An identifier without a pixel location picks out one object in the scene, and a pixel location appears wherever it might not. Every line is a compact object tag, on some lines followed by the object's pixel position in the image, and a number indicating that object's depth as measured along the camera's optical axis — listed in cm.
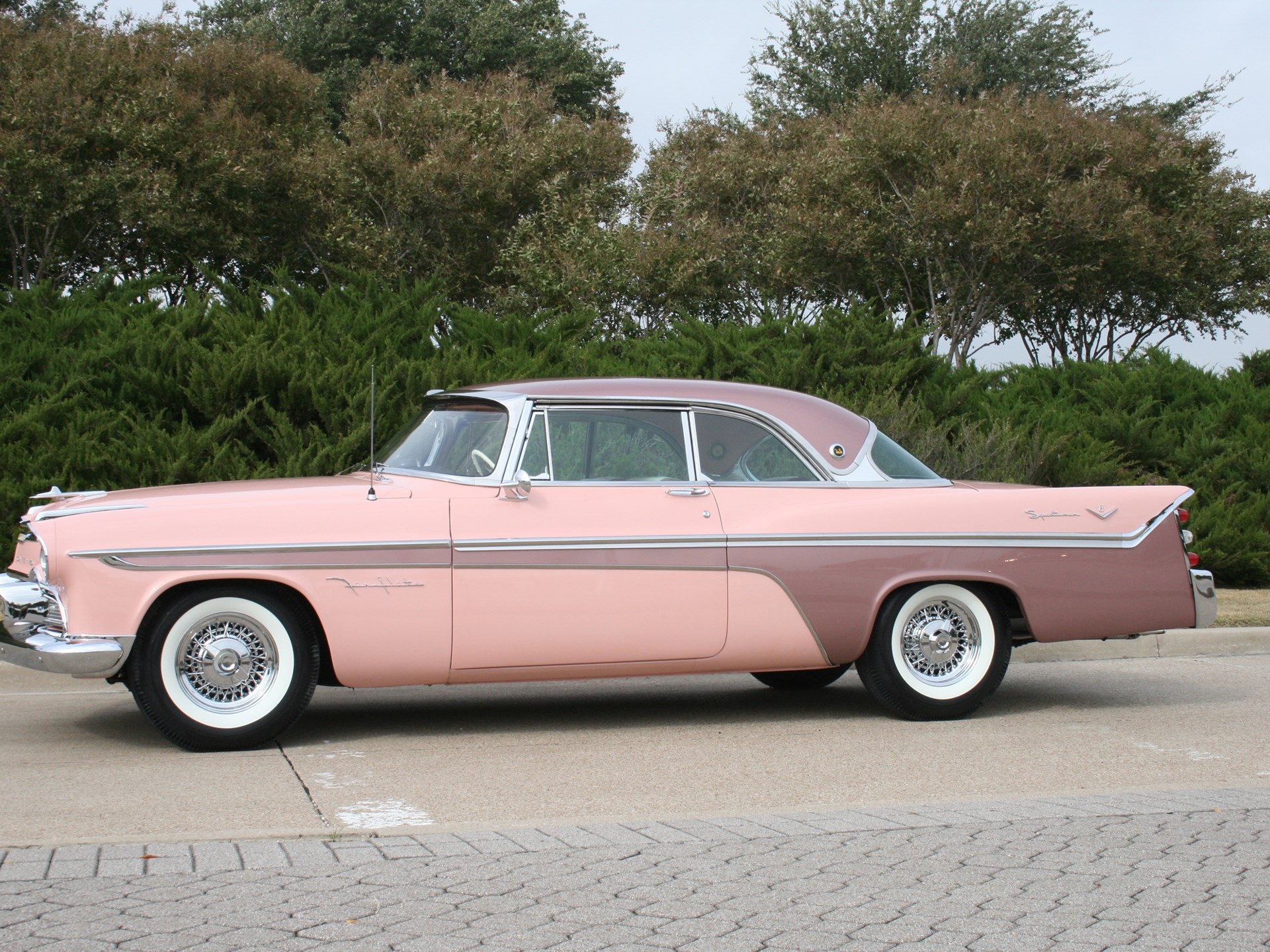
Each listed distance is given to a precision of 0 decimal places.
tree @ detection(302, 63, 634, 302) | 2573
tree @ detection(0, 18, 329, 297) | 2125
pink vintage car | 608
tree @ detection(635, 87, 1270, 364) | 2523
